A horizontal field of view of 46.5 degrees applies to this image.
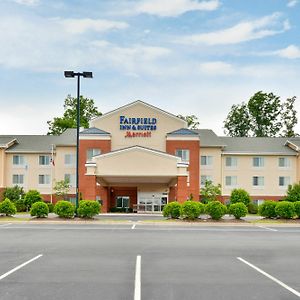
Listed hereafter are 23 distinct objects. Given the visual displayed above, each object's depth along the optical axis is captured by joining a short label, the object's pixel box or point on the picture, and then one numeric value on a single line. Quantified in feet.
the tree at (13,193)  134.50
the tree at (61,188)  134.91
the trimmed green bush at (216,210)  79.72
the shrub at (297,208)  81.53
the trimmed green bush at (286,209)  80.89
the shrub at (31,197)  125.65
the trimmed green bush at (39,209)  81.38
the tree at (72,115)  186.51
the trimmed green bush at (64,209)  80.13
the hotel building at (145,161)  112.60
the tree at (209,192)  134.15
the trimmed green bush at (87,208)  80.34
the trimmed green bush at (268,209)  83.72
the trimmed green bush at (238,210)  82.89
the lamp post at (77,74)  80.13
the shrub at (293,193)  131.94
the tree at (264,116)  205.17
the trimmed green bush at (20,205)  127.52
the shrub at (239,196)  133.18
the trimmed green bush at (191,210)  79.16
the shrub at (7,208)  84.14
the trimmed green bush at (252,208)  127.42
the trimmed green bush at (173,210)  82.69
